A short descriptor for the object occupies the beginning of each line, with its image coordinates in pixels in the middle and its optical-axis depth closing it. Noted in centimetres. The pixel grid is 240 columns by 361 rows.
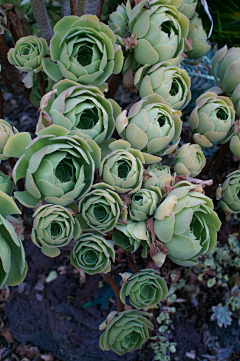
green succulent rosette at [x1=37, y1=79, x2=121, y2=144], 69
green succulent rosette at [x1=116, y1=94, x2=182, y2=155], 73
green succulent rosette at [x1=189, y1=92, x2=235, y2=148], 83
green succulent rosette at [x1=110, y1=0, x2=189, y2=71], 78
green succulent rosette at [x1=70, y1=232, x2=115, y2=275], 70
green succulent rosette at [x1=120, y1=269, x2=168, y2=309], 77
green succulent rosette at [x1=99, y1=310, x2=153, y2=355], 79
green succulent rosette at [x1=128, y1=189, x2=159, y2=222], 69
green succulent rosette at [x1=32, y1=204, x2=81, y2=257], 64
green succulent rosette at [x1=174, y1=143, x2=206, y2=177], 78
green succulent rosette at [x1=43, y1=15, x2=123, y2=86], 73
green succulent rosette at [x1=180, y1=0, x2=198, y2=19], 93
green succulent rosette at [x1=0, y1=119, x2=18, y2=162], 72
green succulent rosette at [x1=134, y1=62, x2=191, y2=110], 78
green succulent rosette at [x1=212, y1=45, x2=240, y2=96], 88
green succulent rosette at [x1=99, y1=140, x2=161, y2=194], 68
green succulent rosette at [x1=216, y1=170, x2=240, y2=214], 85
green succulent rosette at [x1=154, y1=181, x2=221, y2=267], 67
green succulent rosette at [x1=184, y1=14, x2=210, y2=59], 98
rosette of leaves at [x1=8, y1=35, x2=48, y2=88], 81
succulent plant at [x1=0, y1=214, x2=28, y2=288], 59
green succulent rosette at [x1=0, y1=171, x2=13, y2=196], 70
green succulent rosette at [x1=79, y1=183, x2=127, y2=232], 66
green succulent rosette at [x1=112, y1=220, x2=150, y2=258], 69
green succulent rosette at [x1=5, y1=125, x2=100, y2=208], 64
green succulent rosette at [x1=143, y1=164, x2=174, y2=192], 72
